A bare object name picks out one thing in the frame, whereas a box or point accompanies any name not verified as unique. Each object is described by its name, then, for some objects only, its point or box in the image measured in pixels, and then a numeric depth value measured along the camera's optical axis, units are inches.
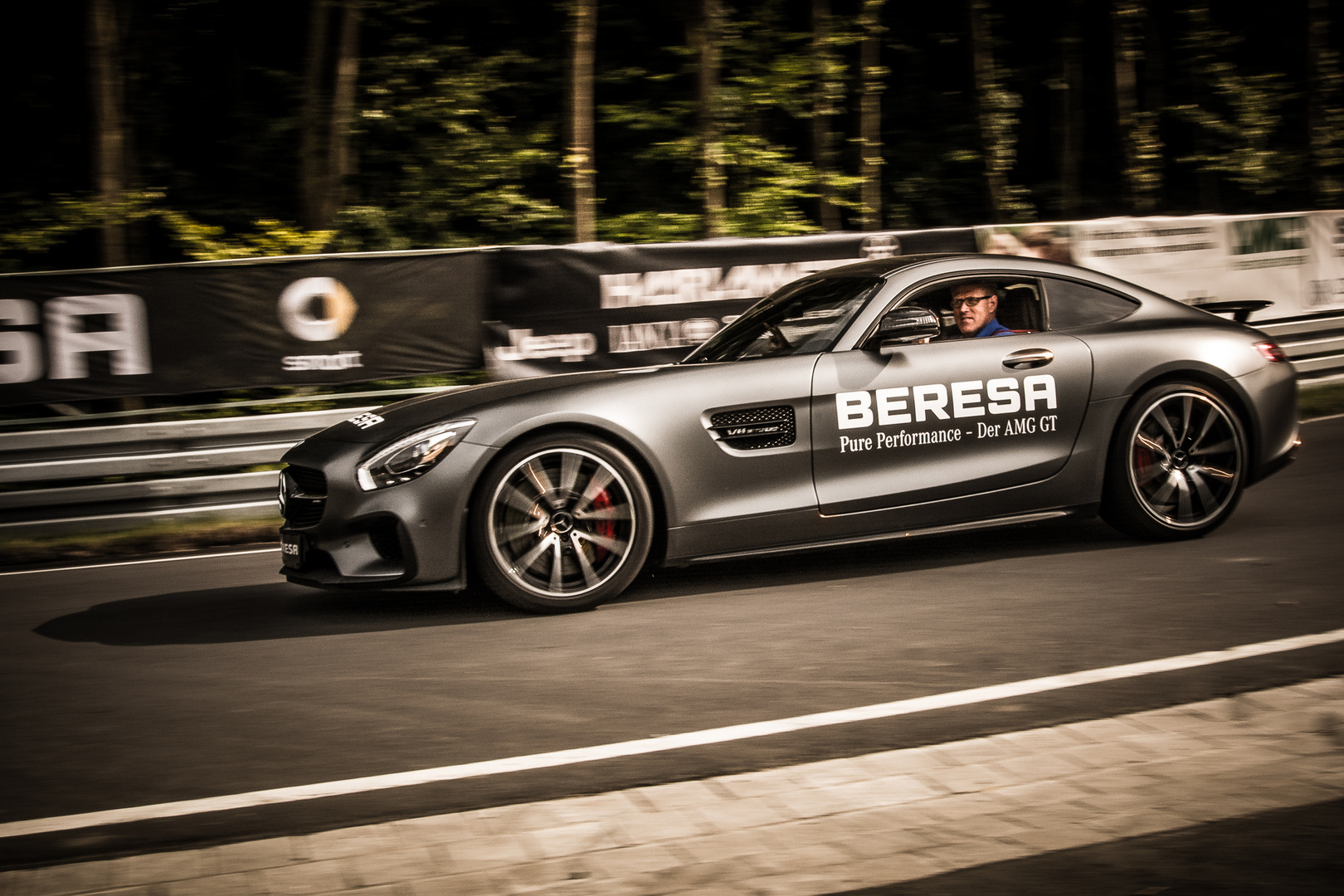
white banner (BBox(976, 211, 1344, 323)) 471.8
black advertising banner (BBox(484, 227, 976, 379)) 401.1
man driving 260.7
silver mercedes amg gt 225.9
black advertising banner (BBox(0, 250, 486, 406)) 351.9
